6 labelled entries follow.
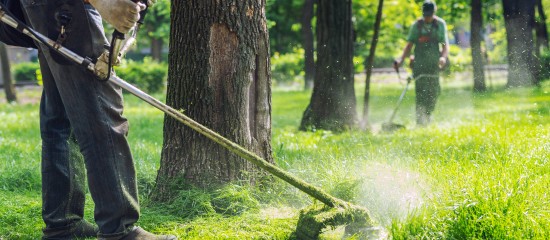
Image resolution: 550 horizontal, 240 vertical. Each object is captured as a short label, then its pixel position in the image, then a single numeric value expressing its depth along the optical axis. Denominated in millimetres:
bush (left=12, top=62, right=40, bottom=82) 29788
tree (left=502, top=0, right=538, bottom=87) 10257
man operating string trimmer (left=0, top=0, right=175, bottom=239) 3594
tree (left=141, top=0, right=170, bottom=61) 16047
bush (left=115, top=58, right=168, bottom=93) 22250
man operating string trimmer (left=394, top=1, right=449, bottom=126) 10180
